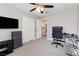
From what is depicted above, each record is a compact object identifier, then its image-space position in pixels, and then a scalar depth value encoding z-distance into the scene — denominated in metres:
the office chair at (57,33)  2.60
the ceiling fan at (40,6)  1.90
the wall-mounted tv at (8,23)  2.04
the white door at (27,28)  3.09
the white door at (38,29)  4.22
